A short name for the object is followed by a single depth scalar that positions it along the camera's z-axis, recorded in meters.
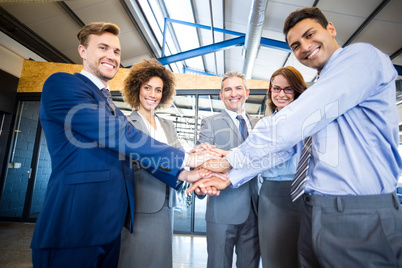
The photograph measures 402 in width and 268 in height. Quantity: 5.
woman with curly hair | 1.25
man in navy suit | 0.91
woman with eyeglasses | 1.33
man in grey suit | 1.46
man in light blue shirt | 0.72
